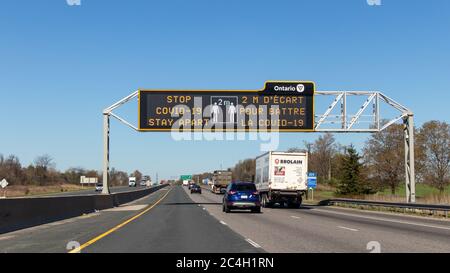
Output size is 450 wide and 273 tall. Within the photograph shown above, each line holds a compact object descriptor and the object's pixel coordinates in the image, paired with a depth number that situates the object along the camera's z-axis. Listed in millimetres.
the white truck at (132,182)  153500
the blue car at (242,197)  30984
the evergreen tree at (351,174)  73594
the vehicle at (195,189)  92375
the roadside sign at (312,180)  53750
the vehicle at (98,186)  97881
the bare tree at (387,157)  78312
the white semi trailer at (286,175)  38594
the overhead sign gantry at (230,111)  38500
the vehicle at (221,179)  80756
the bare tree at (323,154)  131375
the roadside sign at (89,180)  138125
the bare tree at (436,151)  79375
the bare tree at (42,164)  155075
